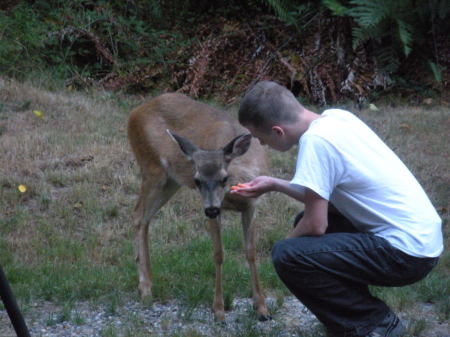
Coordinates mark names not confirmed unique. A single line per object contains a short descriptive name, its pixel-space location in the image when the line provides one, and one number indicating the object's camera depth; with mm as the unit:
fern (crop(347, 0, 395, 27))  17824
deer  9697
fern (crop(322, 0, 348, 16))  18296
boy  7126
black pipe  5189
